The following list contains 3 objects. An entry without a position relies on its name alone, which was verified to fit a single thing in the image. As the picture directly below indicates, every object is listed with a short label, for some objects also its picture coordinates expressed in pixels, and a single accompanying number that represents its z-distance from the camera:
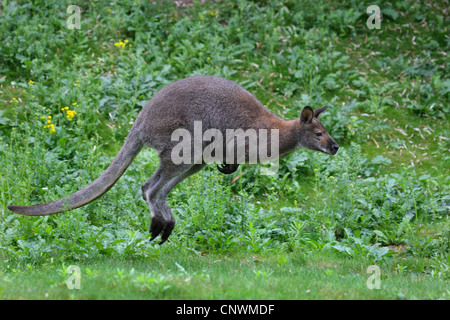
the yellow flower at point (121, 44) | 11.72
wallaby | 6.83
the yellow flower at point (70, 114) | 9.98
